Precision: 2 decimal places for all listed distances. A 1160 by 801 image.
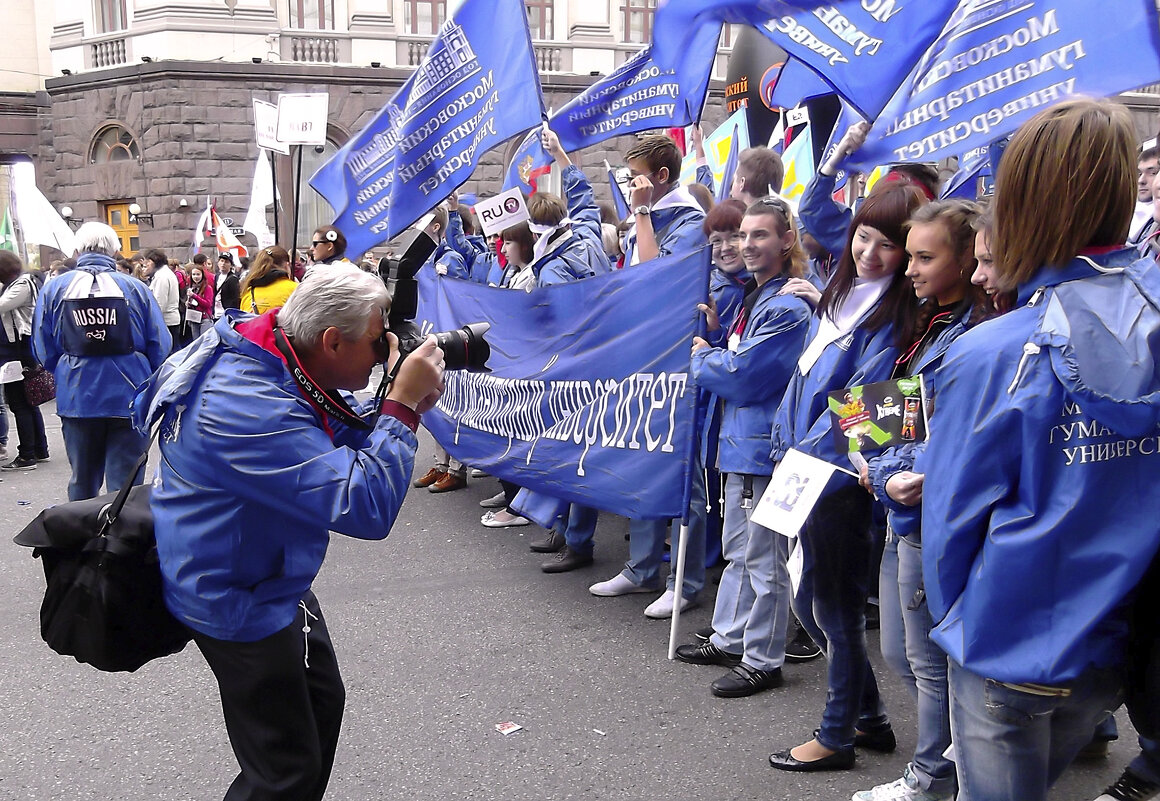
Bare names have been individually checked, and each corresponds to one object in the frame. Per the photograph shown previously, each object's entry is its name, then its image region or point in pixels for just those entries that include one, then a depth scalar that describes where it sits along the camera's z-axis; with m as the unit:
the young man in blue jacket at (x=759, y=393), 3.86
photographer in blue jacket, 2.23
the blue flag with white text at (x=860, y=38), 3.34
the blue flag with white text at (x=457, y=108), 5.34
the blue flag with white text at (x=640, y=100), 5.11
